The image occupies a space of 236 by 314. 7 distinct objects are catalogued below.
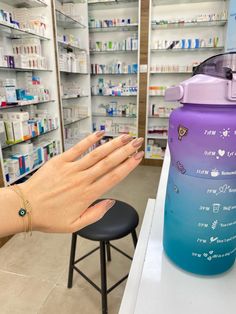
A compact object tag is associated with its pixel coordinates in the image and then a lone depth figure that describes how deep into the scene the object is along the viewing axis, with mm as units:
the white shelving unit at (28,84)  2275
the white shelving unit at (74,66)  3340
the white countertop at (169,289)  489
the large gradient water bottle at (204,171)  448
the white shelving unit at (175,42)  3469
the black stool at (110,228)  1188
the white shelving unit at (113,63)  3729
